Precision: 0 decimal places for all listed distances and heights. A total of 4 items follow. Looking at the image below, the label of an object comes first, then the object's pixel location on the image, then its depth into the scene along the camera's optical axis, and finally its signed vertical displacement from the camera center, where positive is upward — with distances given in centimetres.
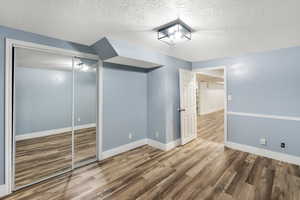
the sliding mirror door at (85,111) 273 -19
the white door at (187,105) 369 -14
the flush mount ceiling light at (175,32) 183 +106
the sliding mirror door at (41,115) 241 -35
